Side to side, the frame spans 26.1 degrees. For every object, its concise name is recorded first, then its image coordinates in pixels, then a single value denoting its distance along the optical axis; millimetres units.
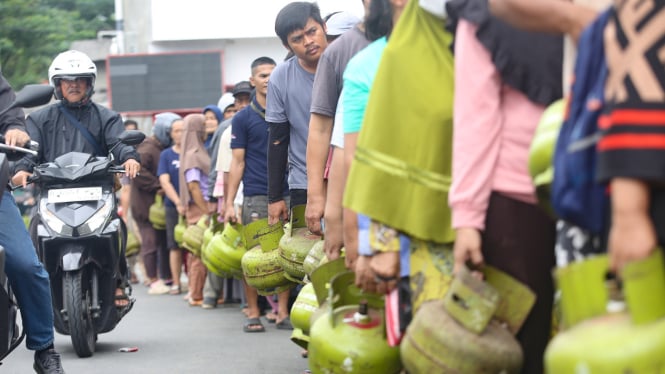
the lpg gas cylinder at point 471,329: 4430
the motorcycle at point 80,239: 9461
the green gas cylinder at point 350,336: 5445
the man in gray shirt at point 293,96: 8914
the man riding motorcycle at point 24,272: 7438
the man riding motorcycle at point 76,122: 9992
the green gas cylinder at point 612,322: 3455
